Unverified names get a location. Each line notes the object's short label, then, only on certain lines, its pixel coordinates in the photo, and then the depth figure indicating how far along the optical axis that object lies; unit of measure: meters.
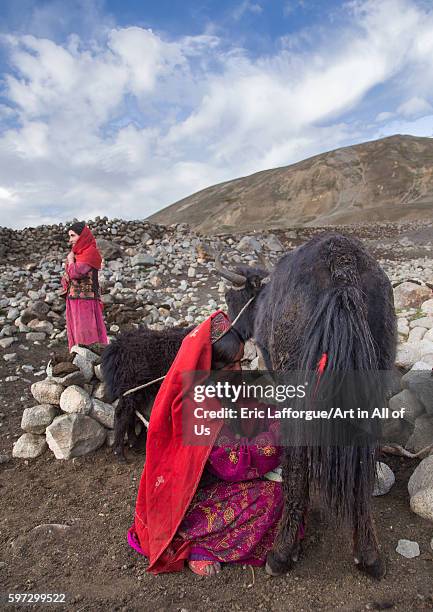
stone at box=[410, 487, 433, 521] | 2.14
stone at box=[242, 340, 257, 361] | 4.17
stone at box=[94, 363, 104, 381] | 3.70
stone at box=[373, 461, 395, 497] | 2.42
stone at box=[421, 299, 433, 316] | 4.92
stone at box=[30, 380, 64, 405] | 3.49
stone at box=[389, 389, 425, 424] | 2.83
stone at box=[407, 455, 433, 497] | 2.24
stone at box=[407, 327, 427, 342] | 4.27
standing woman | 4.79
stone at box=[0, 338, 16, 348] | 5.55
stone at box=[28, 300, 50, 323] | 6.37
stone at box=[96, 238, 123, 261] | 9.88
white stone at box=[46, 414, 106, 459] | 3.26
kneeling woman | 2.03
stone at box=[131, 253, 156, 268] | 9.39
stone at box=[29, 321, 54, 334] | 6.13
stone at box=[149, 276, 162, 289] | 8.48
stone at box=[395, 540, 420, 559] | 1.97
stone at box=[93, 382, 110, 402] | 3.63
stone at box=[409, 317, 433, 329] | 4.50
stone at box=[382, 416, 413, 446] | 2.86
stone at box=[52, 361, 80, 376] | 3.55
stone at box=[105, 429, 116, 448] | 3.43
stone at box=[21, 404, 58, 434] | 3.39
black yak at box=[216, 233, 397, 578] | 1.63
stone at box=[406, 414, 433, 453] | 2.70
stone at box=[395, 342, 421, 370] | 3.37
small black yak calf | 3.38
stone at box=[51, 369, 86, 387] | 3.52
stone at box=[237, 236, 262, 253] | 10.39
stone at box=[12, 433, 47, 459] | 3.37
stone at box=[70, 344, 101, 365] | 3.87
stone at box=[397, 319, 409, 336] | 4.57
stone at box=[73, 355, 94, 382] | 3.69
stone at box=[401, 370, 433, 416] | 2.72
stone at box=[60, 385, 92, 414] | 3.40
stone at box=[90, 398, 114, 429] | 3.48
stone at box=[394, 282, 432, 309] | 5.64
